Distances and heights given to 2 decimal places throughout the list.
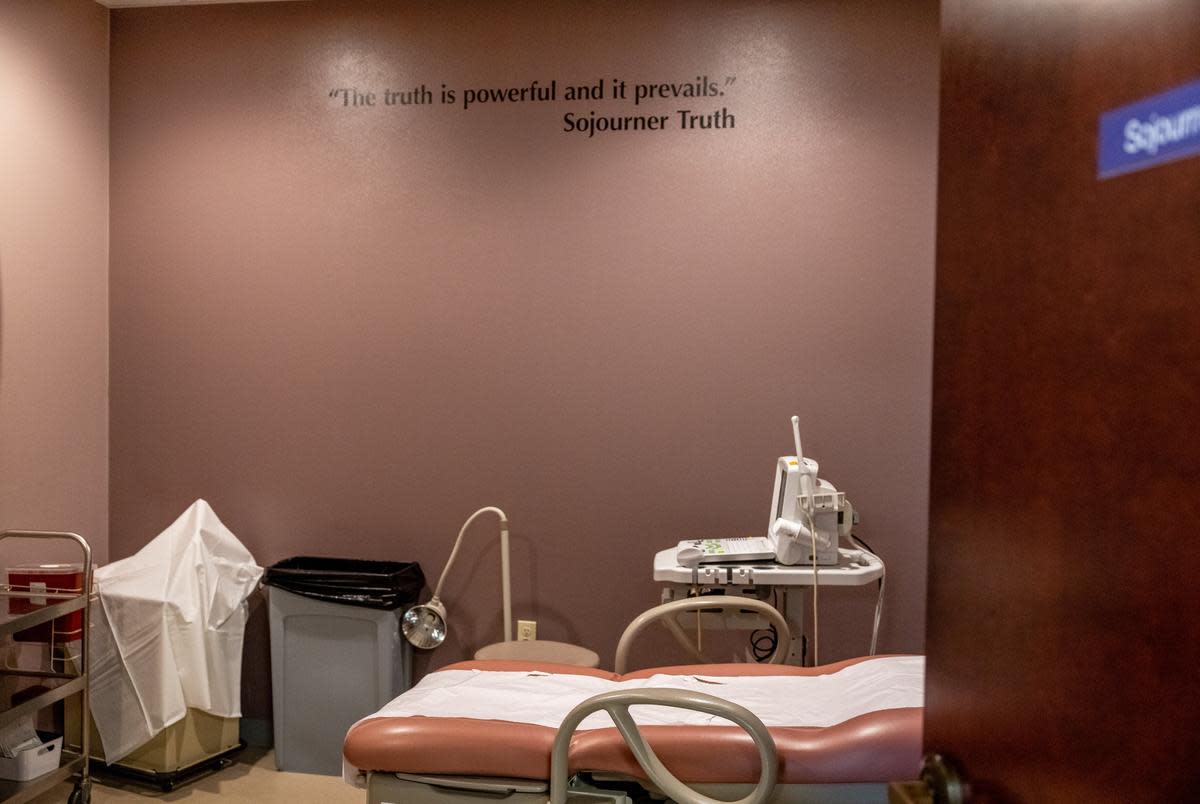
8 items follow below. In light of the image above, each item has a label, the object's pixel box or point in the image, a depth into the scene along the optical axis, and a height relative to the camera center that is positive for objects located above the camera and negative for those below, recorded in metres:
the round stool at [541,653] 2.98 -0.85
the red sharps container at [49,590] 2.95 -0.66
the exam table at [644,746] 1.72 -0.67
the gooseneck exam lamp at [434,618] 3.30 -0.82
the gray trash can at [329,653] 3.26 -0.93
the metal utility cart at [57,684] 2.65 -0.91
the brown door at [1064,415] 0.52 -0.02
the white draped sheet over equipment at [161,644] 3.04 -0.85
